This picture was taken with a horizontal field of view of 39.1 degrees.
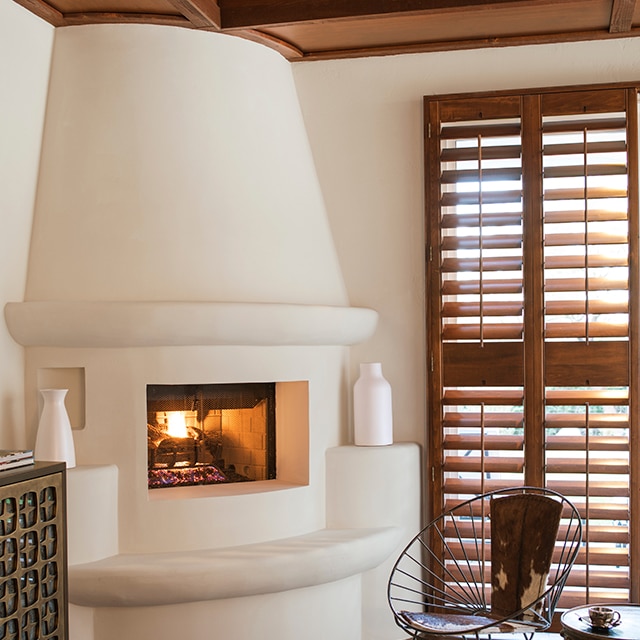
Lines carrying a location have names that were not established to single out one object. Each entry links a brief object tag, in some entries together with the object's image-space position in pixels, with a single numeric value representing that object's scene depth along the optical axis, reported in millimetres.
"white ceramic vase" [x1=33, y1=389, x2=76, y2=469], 3514
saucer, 2931
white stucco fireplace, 3584
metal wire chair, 3283
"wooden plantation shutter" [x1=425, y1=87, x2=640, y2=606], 3959
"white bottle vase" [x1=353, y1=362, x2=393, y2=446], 4109
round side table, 2875
